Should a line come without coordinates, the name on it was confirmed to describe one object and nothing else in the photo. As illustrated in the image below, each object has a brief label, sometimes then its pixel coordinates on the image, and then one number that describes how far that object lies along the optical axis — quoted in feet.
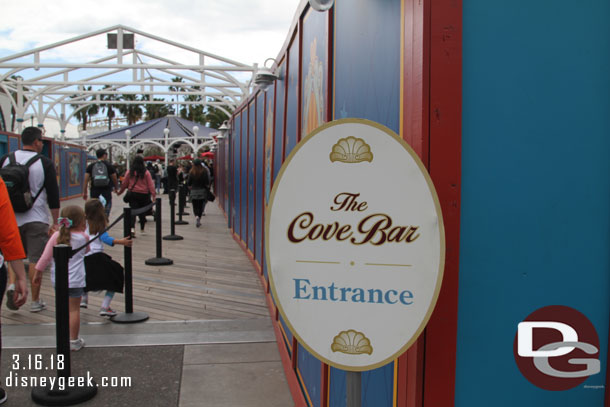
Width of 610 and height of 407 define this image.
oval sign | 5.50
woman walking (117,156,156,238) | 36.73
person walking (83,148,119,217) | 35.27
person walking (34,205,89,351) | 15.52
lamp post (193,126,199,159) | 102.21
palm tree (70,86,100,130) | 235.36
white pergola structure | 55.16
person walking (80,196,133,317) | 17.01
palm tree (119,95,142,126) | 231.71
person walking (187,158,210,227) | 45.93
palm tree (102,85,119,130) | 233.14
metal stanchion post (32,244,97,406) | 12.19
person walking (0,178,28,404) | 11.88
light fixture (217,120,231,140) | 51.83
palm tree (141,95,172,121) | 217.66
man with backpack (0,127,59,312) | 18.56
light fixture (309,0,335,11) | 9.09
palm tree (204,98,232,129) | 200.54
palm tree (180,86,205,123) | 212.84
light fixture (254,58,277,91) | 19.02
